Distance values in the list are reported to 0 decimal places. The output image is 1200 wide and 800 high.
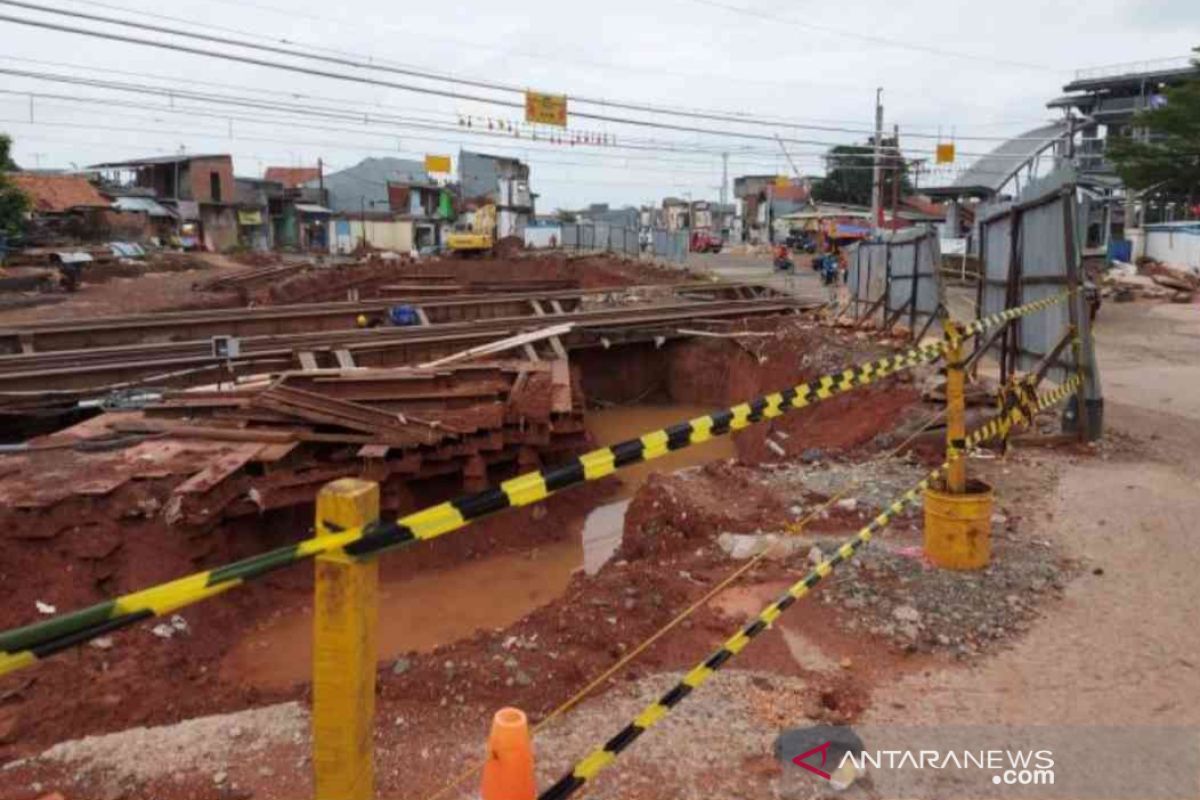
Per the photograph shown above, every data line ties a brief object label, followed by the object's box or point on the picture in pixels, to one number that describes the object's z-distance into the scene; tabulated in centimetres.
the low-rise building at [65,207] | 4291
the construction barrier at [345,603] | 154
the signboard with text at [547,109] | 2272
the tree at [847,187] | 7850
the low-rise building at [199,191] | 5597
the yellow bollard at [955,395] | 470
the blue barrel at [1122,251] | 3500
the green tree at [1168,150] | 3278
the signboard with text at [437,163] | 4503
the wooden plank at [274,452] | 838
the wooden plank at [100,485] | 745
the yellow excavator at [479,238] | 4003
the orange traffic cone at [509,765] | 216
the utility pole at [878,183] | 3540
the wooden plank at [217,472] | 772
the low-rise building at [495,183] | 7175
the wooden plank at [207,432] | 866
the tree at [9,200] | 3303
